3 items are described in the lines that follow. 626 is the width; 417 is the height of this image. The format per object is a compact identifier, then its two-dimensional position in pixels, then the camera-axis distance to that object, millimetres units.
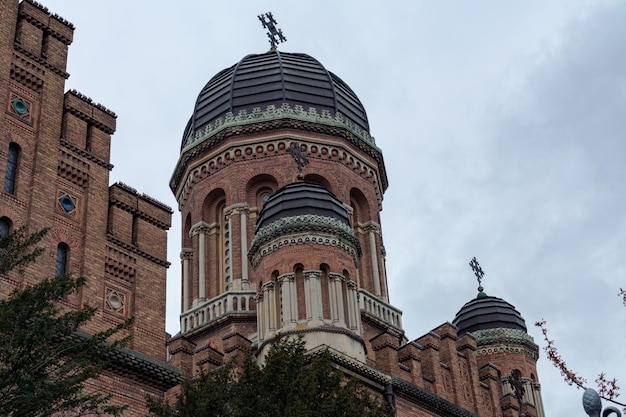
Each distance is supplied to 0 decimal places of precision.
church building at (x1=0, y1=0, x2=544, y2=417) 18531
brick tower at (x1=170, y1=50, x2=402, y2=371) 25672
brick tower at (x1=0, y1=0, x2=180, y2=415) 17906
